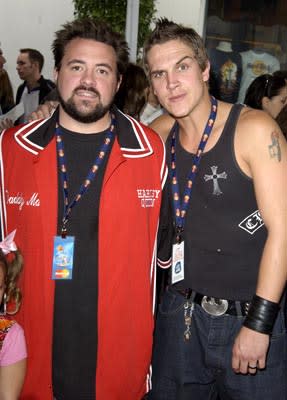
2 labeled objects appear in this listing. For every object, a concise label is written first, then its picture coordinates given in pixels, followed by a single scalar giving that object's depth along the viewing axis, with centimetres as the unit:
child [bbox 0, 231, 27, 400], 222
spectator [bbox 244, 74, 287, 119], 470
